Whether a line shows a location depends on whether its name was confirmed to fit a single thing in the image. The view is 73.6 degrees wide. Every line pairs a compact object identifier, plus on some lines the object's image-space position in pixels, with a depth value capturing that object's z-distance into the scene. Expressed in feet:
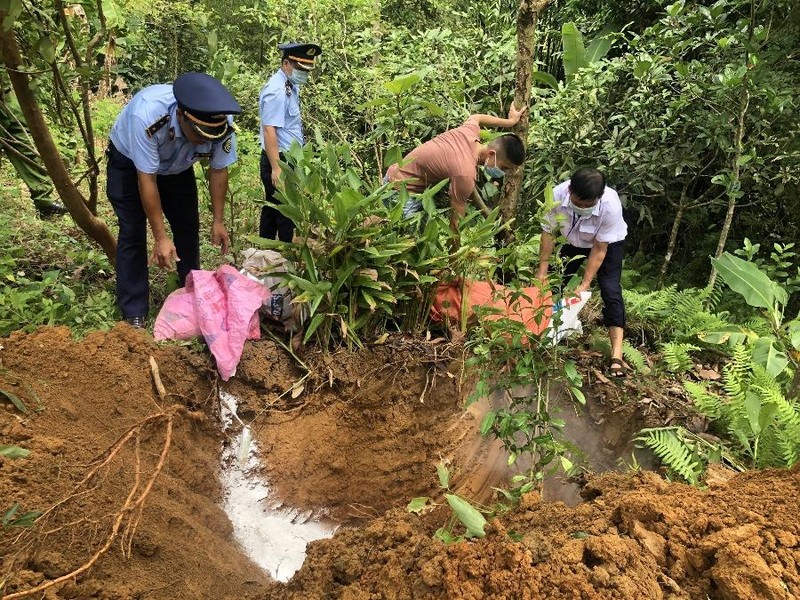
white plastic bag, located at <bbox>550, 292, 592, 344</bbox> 10.84
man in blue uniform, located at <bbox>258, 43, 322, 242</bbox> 12.21
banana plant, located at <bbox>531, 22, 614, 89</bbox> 15.60
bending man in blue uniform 8.99
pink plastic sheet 9.82
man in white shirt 9.92
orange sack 10.75
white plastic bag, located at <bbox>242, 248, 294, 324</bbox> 10.55
